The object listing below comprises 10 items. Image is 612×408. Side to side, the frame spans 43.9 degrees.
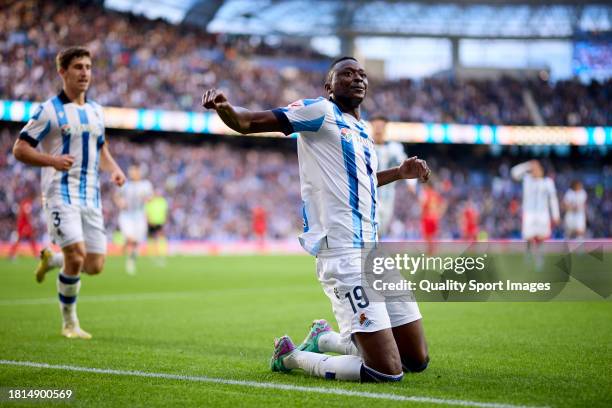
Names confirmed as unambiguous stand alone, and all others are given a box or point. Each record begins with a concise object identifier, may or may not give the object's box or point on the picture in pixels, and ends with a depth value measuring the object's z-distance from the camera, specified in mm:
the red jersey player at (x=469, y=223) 27828
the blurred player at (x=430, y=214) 21688
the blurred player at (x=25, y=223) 22438
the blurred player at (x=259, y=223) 29641
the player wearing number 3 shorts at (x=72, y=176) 7043
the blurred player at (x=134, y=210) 18281
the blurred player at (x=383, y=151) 11648
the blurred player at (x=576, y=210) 21359
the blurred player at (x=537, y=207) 17359
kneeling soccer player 4723
